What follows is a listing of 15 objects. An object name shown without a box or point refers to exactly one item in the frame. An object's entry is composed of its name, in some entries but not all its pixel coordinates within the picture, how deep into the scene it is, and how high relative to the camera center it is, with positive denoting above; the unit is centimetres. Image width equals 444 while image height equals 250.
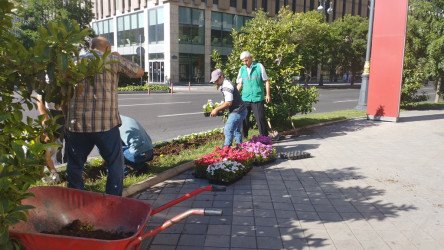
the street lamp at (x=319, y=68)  2805 +156
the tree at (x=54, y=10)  2775 +534
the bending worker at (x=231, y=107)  586 -51
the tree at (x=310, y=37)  3117 +390
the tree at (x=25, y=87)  179 -8
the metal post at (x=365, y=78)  1349 +4
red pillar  1025 +67
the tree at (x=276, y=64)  825 +34
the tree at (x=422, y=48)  1457 +155
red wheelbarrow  278 -111
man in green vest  710 -19
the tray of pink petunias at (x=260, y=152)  601 -131
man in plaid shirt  340 -49
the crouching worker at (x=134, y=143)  484 -96
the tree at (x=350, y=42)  3694 +400
